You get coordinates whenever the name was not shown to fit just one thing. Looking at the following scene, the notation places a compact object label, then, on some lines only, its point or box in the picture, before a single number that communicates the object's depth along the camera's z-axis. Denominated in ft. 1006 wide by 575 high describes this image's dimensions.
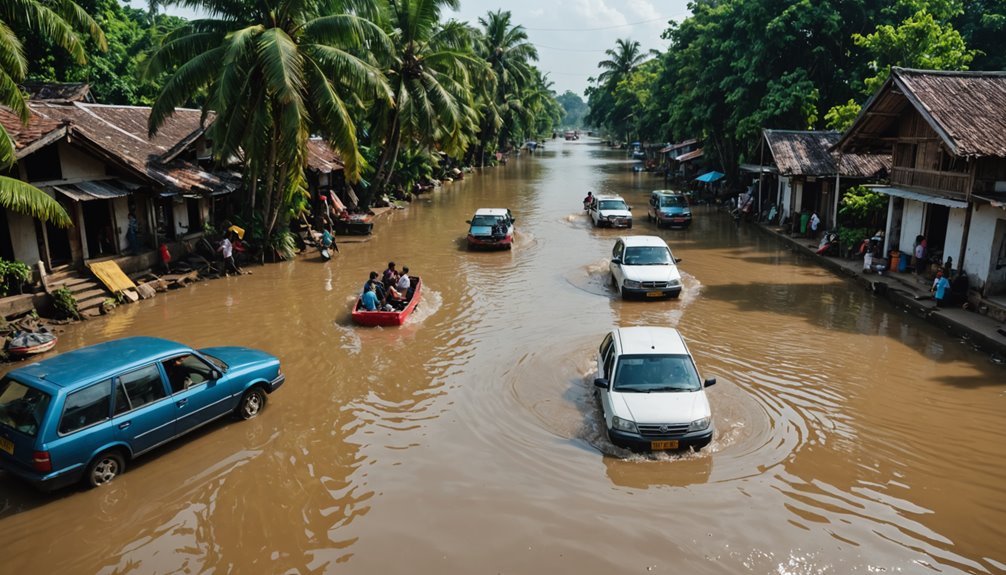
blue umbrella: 134.31
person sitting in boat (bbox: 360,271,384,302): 58.18
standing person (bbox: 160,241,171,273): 71.44
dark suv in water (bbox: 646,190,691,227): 107.45
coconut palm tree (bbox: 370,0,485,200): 102.17
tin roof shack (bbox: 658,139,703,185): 163.02
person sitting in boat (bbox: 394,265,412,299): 61.16
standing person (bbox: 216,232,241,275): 74.23
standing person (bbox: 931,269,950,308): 56.90
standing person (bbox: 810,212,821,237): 91.91
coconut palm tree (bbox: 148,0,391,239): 65.87
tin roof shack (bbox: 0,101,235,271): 58.39
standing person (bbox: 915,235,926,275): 65.92
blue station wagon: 29.22
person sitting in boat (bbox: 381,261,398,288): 60.95
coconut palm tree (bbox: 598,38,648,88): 298.02
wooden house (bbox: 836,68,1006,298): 55.88
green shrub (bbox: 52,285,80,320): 56.95
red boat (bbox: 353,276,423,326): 55.77
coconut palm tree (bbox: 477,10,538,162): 204.13
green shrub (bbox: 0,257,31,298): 54.39
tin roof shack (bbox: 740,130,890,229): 89.76
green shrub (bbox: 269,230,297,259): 82.12
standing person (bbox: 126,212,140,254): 70.38
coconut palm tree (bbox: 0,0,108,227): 39.91
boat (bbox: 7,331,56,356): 47.83
